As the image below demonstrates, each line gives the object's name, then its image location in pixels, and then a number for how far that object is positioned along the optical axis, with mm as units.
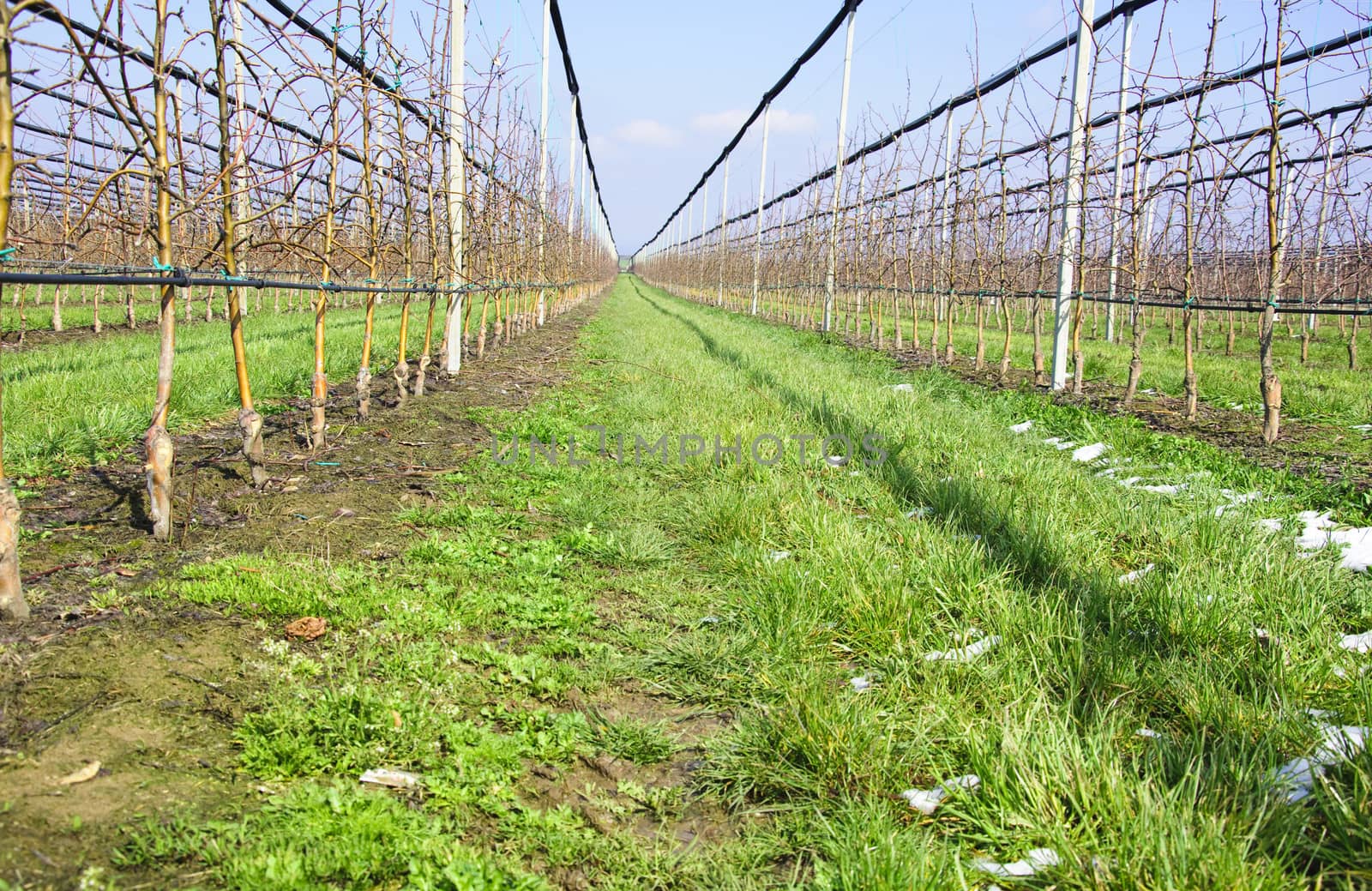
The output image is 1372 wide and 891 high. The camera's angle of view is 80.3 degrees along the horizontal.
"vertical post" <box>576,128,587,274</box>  28155
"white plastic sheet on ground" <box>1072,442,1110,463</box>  5758
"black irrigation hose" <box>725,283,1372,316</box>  5504
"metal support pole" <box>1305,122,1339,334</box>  6661
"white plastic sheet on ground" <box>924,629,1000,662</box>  2488
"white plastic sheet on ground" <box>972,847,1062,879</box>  1638
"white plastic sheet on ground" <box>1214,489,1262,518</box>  4043
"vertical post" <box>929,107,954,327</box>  11531
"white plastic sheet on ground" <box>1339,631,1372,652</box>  2582
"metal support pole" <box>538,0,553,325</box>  14562
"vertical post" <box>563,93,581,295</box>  21719
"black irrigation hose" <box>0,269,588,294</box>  2332
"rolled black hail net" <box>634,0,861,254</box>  15499
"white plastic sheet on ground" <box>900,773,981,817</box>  1889
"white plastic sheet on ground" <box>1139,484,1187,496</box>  4535
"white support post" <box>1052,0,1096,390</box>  8414
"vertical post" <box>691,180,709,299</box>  38075
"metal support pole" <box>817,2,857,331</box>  15792
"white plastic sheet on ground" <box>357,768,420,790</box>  1927
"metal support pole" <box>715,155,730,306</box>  29139
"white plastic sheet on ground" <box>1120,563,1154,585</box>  3059
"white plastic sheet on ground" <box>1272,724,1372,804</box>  1762
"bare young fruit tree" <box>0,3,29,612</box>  2244
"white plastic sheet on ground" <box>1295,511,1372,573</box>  3474
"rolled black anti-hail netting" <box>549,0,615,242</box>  15838
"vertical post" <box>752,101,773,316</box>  23917
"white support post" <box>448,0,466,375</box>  8133
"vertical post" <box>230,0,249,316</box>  3568
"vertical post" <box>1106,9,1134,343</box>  8405
